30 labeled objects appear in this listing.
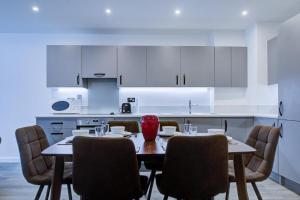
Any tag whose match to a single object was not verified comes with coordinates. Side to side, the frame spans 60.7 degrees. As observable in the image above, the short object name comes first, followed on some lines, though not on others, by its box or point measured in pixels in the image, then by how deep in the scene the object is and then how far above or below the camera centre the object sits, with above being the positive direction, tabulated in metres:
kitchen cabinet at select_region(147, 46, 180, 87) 4.35 +0.59
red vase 2.16 -0.22
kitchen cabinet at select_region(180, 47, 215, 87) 4.38 +0.57
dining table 1.67 -0.35
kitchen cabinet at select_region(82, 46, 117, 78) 4.32 +0.68
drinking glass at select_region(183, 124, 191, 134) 2.31 -0.25
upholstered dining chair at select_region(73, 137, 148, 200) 1.53 -0.41
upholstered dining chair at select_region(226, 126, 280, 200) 2.05 -0.46
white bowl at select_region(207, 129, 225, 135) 2.19 -0.27
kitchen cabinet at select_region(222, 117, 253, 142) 4.08 -0.43
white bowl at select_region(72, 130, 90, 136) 2.13 -0.26
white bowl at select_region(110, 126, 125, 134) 2.36 -0.27
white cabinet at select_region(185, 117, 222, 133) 4.05 -0.36
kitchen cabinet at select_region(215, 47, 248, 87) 4.42 +0.59
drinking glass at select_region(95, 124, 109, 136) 2.17 -0.25
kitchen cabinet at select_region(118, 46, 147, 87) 4.33 +0.56
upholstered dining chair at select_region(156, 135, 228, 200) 1.56 -0.41
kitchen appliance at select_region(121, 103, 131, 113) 4.36 -0.12
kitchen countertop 4.01 -0.23
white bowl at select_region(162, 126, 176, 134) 2.43 -0.27
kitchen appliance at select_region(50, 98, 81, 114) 4.19 -0.08
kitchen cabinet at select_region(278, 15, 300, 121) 2.90 +0.36
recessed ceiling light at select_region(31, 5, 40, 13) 3.57 +1.31
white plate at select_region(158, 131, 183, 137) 2.41 -0.32
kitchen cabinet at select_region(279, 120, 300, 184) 2.91 -0.60
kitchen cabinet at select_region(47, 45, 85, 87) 4.27 +0.59
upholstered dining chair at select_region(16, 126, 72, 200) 1.97 -0.48
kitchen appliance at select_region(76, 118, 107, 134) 4.00 -0.34
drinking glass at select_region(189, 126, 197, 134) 2.27 -0.26
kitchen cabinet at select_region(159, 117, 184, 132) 4.05 -0.29
